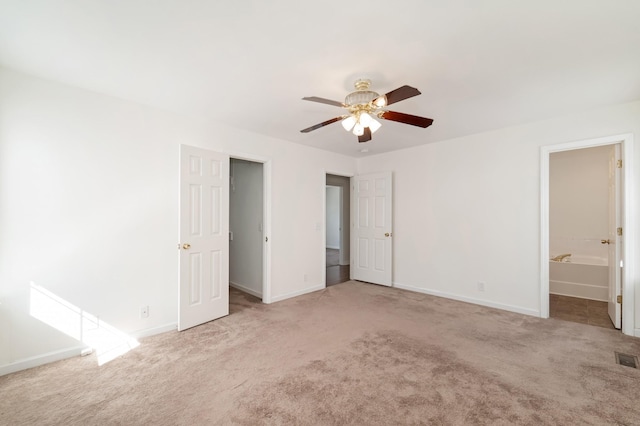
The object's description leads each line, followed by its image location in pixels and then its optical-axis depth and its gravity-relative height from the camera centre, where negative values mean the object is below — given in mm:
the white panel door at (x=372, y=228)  4957 -292
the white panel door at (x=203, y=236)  3145 -284
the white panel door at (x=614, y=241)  3119 -342
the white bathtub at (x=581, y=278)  4219 -1066
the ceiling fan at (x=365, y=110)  2188 +867
